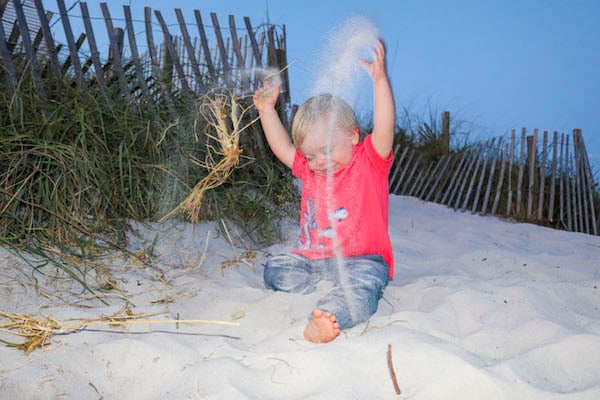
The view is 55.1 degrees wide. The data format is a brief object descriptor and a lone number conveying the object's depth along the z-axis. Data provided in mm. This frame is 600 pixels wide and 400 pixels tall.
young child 2439
